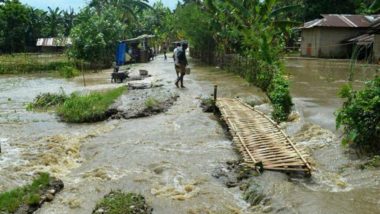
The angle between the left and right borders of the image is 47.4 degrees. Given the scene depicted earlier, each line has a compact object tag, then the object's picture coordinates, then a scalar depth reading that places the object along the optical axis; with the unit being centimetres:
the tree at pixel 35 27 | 5512
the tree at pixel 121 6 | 4766
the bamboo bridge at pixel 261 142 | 803
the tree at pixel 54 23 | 5800
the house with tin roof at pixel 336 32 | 3647
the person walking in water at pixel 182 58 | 1781
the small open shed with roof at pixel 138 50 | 3672
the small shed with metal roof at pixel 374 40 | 2638
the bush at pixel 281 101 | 1254
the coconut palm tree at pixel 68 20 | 6028
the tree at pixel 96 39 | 3472
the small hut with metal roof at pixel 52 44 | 5122
